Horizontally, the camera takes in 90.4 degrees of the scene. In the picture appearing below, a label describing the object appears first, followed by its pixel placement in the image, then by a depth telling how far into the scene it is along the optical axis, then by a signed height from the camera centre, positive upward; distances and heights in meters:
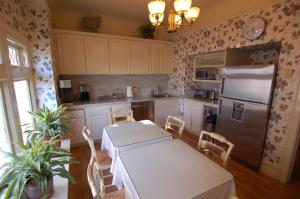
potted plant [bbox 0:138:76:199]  0.94 -0.63
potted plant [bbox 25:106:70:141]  1.56 -0.52
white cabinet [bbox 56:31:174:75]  2.97 +0.52
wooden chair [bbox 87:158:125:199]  0.92 -0.73
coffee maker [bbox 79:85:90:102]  3.32 -0.37
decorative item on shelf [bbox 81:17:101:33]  3.11 +1.13
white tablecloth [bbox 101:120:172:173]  1.60 -0.70
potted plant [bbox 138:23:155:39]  3.66 +1.16
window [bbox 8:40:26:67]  1.75 +0.30
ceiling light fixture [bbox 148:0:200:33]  1.38 +0.64
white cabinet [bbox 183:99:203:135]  3.38 -0.90
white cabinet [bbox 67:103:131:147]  2.94 -0.84
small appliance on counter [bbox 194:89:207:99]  3.66 -0.39
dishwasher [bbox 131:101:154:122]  3.45 -0.76
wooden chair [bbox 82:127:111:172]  1.64 -1.03
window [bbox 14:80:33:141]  1.90 -0.30
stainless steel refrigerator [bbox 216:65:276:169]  2.14 -0.47
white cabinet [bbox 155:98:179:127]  3.73 -0.80
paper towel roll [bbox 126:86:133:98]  3.80 -0.36
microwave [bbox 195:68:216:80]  3.42 +0.09
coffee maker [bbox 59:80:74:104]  2.93 -0.30
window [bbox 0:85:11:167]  1.34 -0.49
